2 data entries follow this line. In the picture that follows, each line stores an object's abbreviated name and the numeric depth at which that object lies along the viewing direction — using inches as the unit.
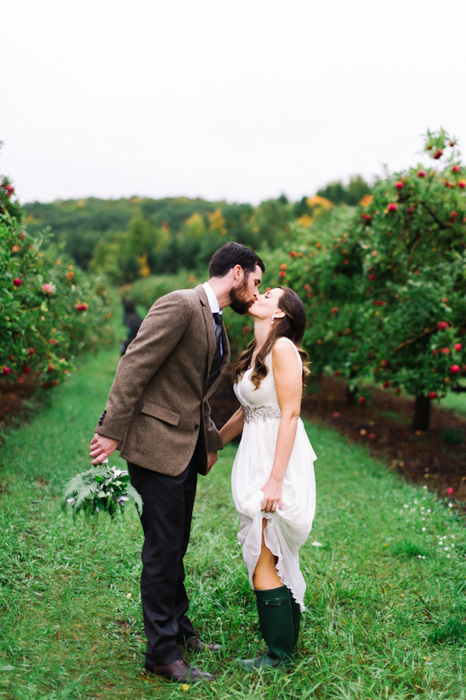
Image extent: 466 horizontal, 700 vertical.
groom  101.5
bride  108.3
